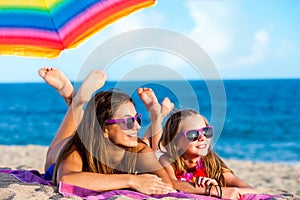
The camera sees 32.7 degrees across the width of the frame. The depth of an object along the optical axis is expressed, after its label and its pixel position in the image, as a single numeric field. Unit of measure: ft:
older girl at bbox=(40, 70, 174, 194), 12.76
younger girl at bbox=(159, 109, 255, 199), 13.85
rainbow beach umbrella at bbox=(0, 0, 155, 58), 12.96
